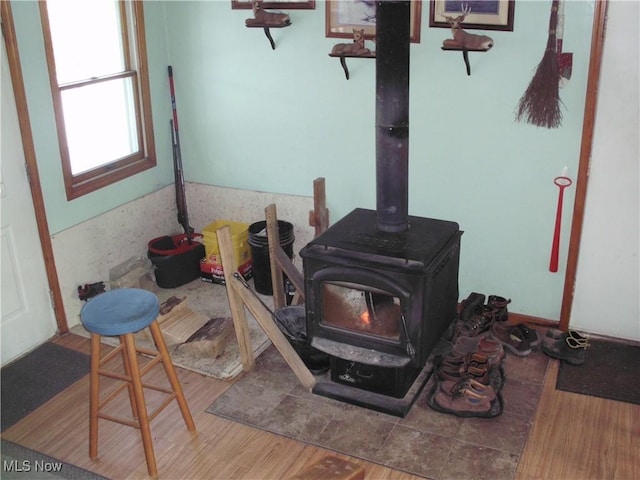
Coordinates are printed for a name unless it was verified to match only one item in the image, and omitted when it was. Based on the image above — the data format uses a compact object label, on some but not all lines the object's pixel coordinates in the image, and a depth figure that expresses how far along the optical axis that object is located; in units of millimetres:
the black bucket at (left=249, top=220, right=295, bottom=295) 4203
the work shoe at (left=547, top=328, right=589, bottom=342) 3641
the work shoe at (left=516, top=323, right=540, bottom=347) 3711
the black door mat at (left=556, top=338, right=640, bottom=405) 3342
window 3754
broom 3377
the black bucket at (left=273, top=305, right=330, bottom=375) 3480
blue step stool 2664
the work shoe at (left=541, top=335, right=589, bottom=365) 3564
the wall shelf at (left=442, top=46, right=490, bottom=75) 3422
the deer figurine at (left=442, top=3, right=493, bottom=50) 3391
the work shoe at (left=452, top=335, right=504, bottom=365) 3465
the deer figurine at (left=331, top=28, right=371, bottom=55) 3688
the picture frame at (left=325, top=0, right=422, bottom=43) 3654
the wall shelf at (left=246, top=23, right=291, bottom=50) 3879
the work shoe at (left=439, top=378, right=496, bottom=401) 3202
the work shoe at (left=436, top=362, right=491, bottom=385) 3273
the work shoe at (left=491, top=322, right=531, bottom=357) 3664
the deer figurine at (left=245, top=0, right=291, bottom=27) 3859
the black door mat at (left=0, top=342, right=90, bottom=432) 3295
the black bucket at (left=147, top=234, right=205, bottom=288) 4398
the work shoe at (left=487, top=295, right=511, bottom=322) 3787
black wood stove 3008
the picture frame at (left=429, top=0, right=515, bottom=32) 3420
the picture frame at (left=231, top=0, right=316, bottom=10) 3863
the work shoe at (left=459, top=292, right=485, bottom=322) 3805
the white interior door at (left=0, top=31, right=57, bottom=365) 3441
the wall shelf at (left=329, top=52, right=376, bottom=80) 3713
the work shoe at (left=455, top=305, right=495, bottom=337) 3684
